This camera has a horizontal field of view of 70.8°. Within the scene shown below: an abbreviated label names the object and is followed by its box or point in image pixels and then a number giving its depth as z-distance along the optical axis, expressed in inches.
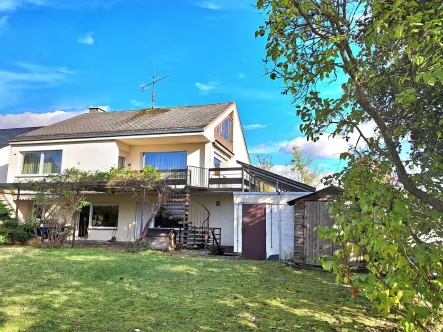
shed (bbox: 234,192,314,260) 517.3
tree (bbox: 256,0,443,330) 91.8
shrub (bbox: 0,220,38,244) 571.5
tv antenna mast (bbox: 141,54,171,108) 982.8
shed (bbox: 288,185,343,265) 438.1
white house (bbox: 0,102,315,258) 699.4
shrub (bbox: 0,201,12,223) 614.2
